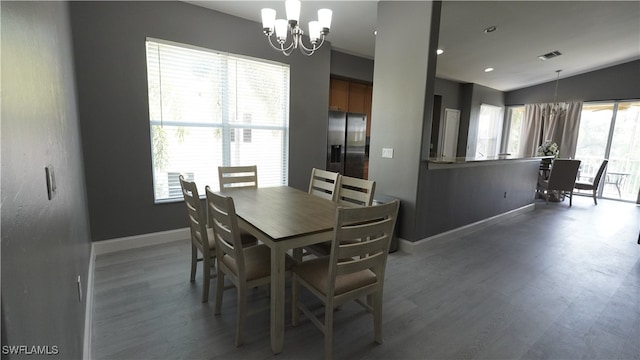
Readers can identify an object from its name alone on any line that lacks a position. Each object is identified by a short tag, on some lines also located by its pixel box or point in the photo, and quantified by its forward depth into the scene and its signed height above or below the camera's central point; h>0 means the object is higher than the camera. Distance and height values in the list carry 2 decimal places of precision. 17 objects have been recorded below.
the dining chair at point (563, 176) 5.63 -0.54
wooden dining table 1.61 -0.52
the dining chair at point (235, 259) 1.64 -0.79
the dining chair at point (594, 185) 5.83 -0.75
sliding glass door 6.40 +0.11
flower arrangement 6.07 -0.05
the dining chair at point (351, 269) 1.49 -0.79
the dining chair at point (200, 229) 2.01 -0.68
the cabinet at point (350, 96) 5.18 +0.83
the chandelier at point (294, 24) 2.08 +0.88
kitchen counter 3.30 -0.22
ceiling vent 5.49 +1.77
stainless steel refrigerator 4.68 -0.04
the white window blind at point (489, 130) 8.08 +0.44
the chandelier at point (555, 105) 7.21 +1.06
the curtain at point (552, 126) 7.06 +0.54
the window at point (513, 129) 8.30 +0.50
